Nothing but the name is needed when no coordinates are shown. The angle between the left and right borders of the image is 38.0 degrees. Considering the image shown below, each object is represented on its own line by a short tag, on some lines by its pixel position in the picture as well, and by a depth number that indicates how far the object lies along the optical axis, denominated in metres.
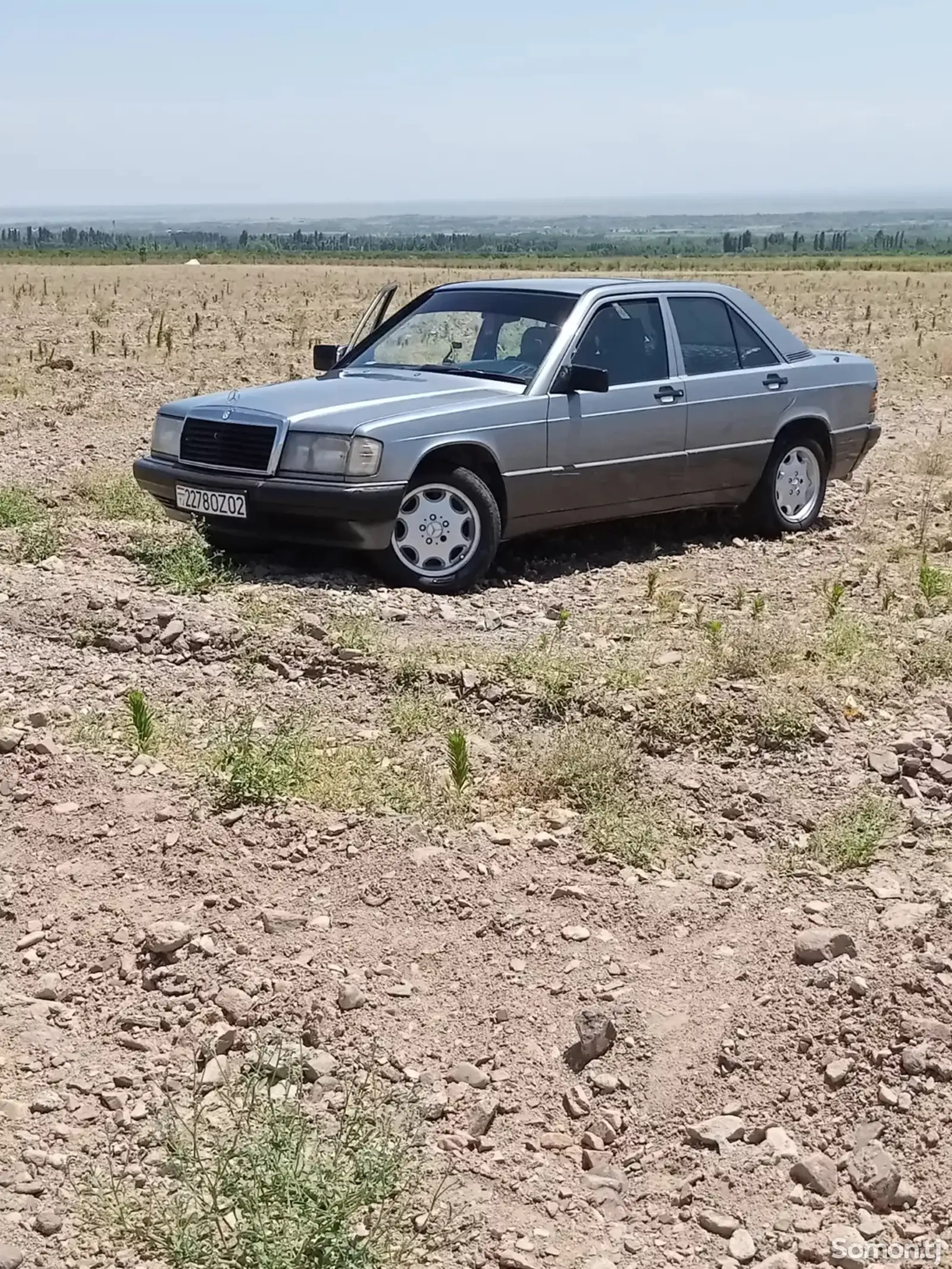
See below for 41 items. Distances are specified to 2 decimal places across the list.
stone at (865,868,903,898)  4.27
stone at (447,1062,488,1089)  3.51
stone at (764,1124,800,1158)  3.19
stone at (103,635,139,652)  6.26
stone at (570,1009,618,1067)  3.58
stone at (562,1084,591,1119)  3.41
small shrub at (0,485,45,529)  8.44
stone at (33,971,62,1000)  3.89
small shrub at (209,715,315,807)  4.89
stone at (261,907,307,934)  4.14
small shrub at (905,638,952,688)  6.21
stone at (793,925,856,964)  3.88
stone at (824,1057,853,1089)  3.39
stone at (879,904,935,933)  4.01
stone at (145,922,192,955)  3.99
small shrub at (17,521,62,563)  7.71
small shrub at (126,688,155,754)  5.25
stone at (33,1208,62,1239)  2.99
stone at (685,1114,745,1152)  3.25
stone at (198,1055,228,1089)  3.46
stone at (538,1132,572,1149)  3.31
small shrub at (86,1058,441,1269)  2.87
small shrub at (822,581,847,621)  7.09
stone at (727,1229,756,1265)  2.92
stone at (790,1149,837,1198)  3.09
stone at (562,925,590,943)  4.12
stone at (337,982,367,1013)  3.78
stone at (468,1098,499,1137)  3.34
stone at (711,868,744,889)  4.43
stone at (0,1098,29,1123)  3.36
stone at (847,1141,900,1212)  3.07
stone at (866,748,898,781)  5.21
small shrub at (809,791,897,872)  4.51
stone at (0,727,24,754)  5.23
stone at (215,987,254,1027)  3.71
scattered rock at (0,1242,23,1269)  2.88
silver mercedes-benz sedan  7.15
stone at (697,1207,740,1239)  2.99
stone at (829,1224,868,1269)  2.89
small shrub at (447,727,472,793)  4.95
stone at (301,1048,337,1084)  3.52
